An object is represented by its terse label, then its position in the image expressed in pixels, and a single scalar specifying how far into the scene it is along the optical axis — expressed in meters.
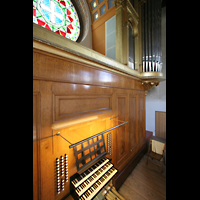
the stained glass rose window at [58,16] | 2.01
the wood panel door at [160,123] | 4.63
